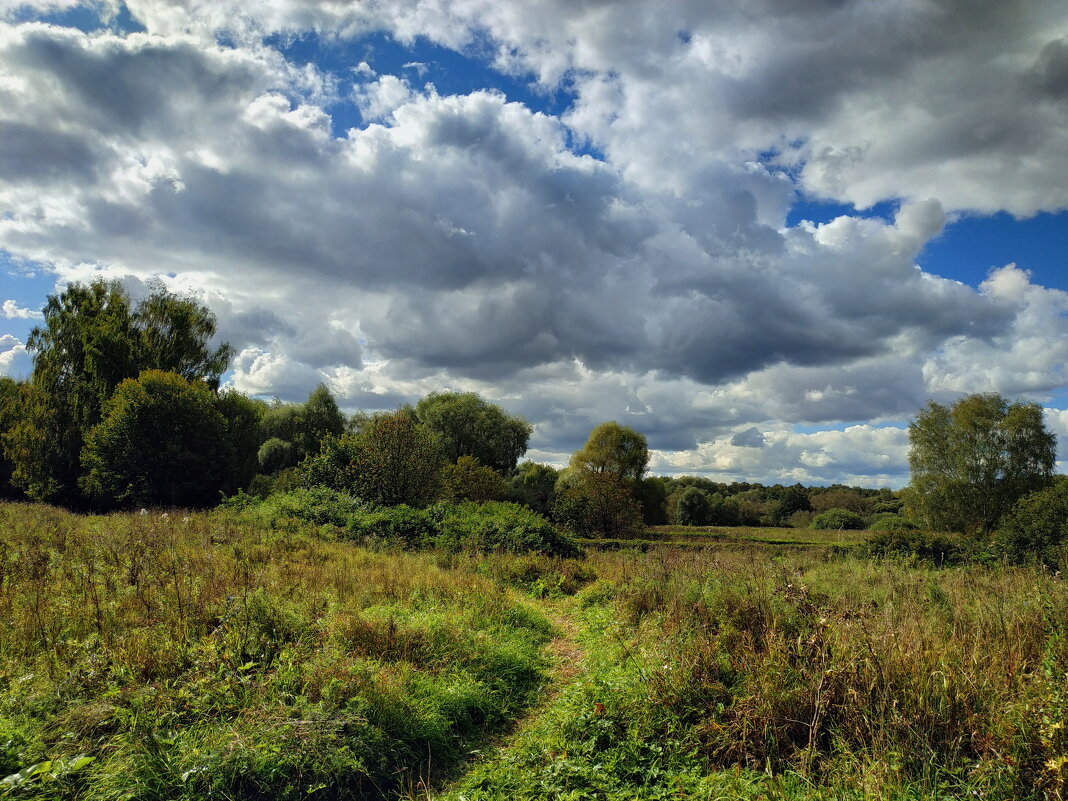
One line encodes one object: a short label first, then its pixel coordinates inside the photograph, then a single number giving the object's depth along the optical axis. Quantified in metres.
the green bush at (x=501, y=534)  15.83
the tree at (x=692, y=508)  59.91
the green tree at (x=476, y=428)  53.59
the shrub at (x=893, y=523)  42.44
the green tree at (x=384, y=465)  24.17
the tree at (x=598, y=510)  29.17
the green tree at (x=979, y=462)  36.75
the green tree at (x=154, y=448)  26.67
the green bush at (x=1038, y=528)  14.92
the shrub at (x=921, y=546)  16.14
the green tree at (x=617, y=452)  51.81
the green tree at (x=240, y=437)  30.11
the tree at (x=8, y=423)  31.45
